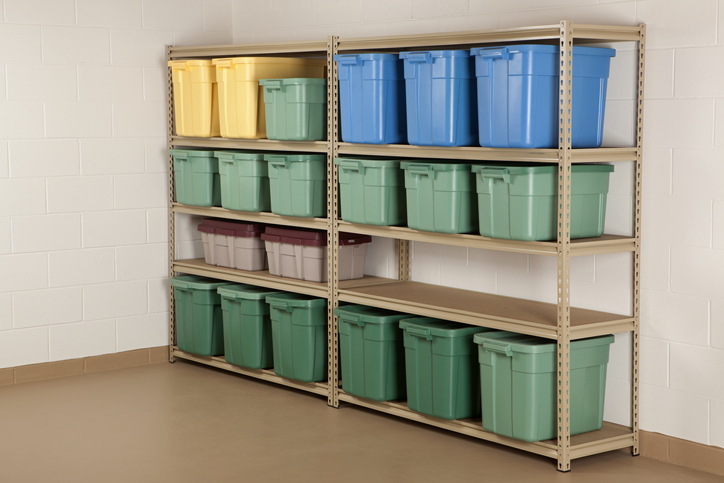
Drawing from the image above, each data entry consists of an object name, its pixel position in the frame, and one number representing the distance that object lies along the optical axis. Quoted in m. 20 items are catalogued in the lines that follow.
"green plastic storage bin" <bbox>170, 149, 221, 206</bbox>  6.42
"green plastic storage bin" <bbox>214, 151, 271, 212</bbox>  6.02
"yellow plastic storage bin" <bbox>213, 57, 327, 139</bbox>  5.92
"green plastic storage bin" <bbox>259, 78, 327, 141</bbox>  5.60
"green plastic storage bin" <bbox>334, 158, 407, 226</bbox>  5.21
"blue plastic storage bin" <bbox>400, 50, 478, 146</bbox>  4.66
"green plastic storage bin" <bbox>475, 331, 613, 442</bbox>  4.52
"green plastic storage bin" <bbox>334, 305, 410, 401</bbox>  5.34
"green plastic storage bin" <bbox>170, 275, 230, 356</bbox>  6.54
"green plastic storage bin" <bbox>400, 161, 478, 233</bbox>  4.79
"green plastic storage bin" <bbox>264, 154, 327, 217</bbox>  5.70
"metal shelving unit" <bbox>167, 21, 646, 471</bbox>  4.43
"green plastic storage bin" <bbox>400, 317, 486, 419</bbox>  4.95
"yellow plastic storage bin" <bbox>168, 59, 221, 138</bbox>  6.26
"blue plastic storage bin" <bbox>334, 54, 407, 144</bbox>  5.08
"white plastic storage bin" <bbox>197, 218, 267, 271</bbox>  6.36
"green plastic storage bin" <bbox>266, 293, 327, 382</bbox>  5.78
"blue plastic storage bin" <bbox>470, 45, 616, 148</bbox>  4.34
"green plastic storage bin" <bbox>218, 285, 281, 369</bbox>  6.13
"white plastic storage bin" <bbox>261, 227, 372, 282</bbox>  5.85
